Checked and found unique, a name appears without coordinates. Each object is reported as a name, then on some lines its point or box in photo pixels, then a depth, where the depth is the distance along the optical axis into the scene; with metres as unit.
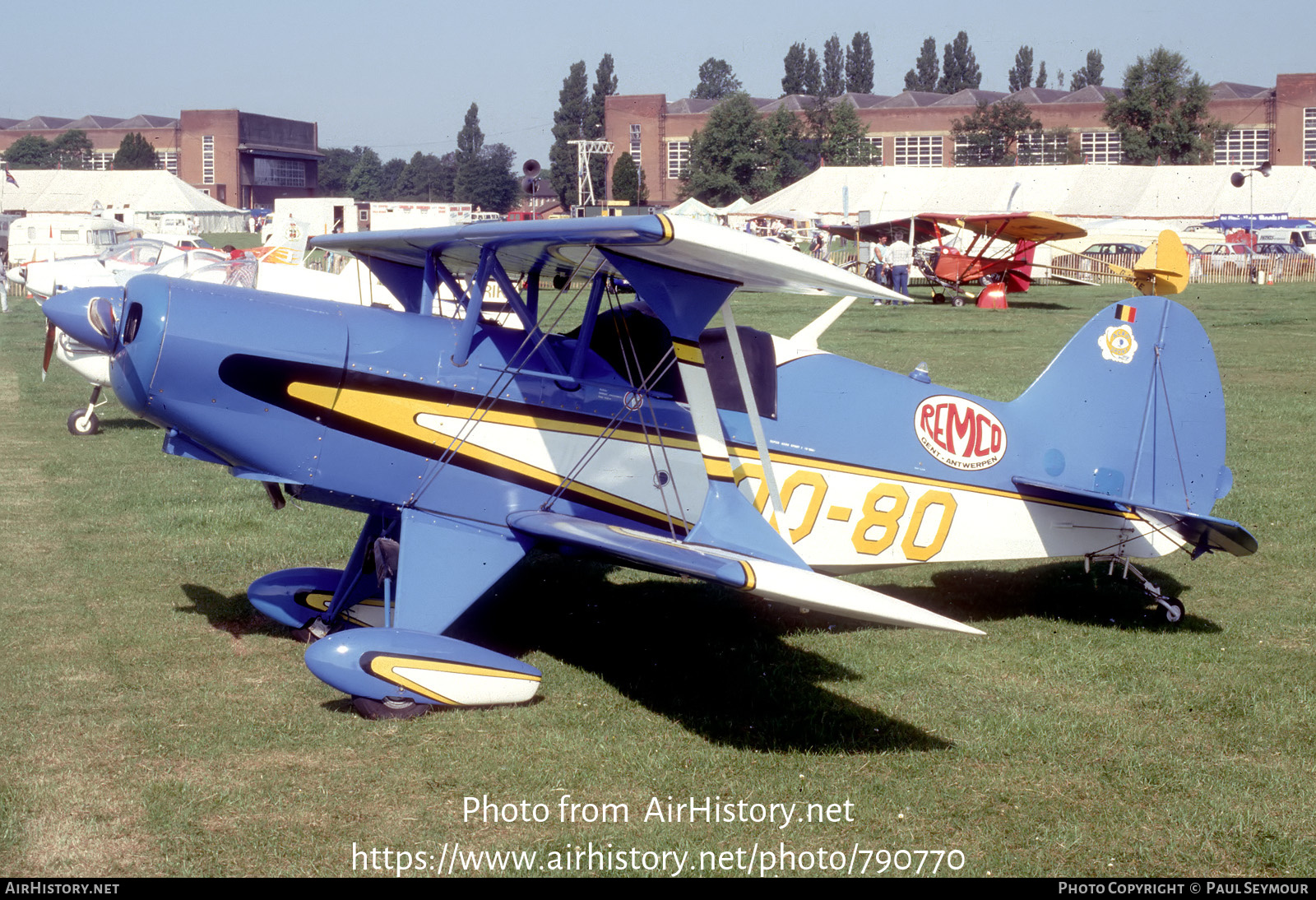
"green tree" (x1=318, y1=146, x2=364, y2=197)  181.81
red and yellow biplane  30.45
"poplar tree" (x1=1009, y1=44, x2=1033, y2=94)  156.88
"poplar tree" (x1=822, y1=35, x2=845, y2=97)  148.50
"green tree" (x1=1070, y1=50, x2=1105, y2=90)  160.50
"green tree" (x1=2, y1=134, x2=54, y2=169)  127.12
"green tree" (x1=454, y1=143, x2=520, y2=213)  135.75
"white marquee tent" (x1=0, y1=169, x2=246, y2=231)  87.56
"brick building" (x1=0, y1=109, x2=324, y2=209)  128.62
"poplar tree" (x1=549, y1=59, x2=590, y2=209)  133.25
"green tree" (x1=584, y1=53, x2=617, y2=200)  135.50
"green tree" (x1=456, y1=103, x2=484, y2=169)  180.50
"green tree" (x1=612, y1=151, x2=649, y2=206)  102.84
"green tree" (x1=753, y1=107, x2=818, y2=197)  100.19
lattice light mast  62.44
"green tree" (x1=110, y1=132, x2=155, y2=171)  124.62
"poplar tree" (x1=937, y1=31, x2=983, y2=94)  152.62
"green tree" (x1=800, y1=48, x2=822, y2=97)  141.12
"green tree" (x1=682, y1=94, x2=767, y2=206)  100.31
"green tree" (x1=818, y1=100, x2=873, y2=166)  100.56
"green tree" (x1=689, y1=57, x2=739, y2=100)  186.12
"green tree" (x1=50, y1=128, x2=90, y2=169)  130.12
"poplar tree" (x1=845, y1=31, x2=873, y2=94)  150.25
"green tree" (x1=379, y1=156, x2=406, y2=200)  182.41
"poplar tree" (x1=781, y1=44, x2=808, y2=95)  142.25
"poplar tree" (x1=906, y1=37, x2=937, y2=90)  154.38
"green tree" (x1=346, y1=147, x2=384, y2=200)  180.38
